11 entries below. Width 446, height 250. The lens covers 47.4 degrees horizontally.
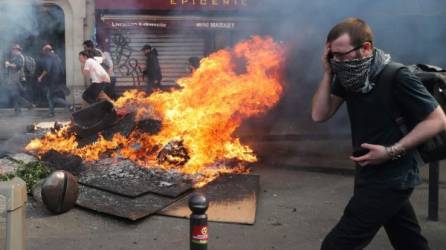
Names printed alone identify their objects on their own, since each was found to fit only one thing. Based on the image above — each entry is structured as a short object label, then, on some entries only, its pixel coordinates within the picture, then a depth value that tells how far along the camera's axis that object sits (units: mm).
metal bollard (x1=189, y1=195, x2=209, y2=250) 2740
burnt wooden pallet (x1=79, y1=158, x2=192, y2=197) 5406
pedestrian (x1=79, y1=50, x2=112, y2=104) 8930
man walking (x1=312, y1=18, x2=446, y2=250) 2539
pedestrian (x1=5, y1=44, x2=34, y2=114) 11938
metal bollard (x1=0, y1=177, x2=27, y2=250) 2836
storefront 13969
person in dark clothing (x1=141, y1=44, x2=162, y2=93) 12898
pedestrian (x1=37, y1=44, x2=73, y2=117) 12234
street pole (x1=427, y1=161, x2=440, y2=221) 4570
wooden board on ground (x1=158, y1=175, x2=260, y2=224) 4859
